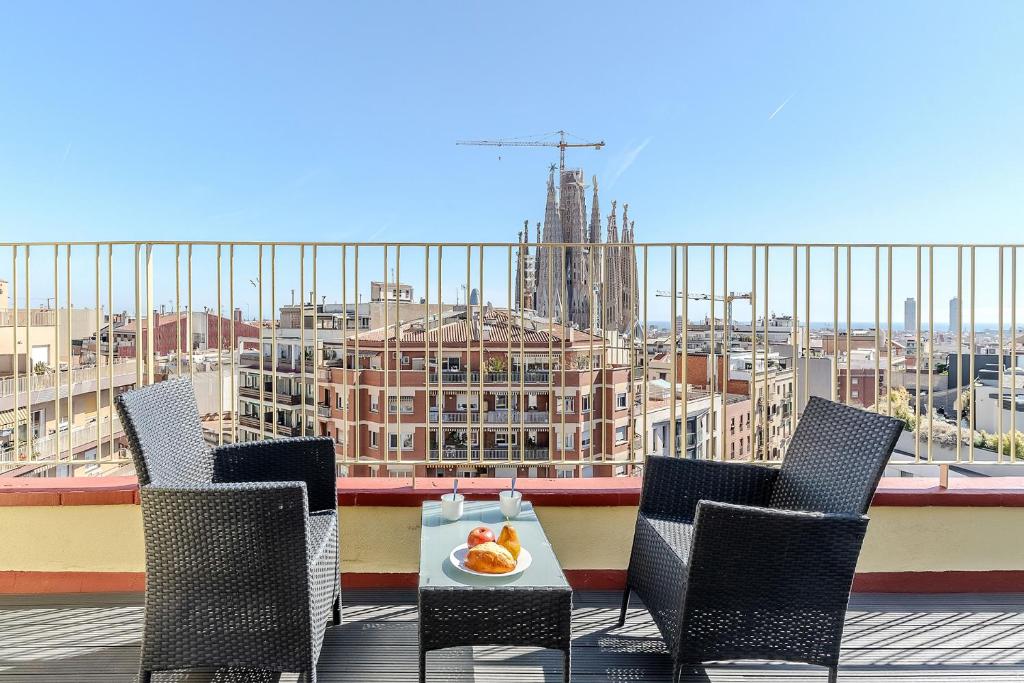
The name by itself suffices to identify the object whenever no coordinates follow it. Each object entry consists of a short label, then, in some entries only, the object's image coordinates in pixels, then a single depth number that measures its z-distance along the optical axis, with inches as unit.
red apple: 62.8
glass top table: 56.9
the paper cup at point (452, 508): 75.5
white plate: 60.0
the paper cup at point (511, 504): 76.2
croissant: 59.2
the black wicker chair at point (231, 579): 59.1
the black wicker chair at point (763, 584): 61.1
